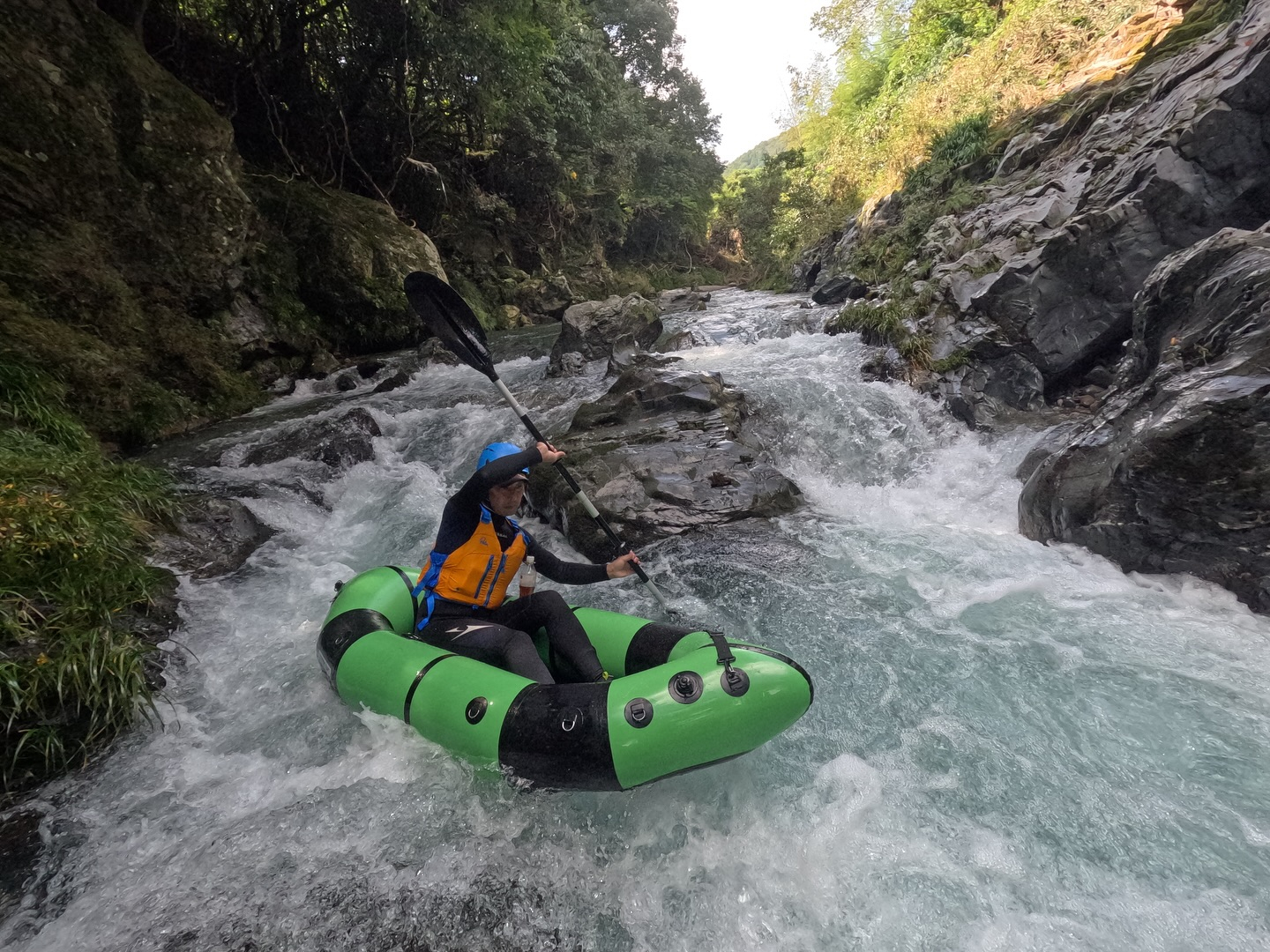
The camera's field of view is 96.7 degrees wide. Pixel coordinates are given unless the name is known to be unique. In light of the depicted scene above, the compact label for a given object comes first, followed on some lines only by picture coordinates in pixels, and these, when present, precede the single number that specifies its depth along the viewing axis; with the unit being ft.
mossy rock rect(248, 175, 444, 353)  30.83
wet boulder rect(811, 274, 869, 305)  38.09
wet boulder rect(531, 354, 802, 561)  15.31
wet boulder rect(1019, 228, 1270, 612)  9.95
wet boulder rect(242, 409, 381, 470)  19.65
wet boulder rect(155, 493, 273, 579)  13.10
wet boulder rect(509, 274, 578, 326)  51.70
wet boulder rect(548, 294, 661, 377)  31.53
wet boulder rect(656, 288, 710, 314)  55.67
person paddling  8.77
